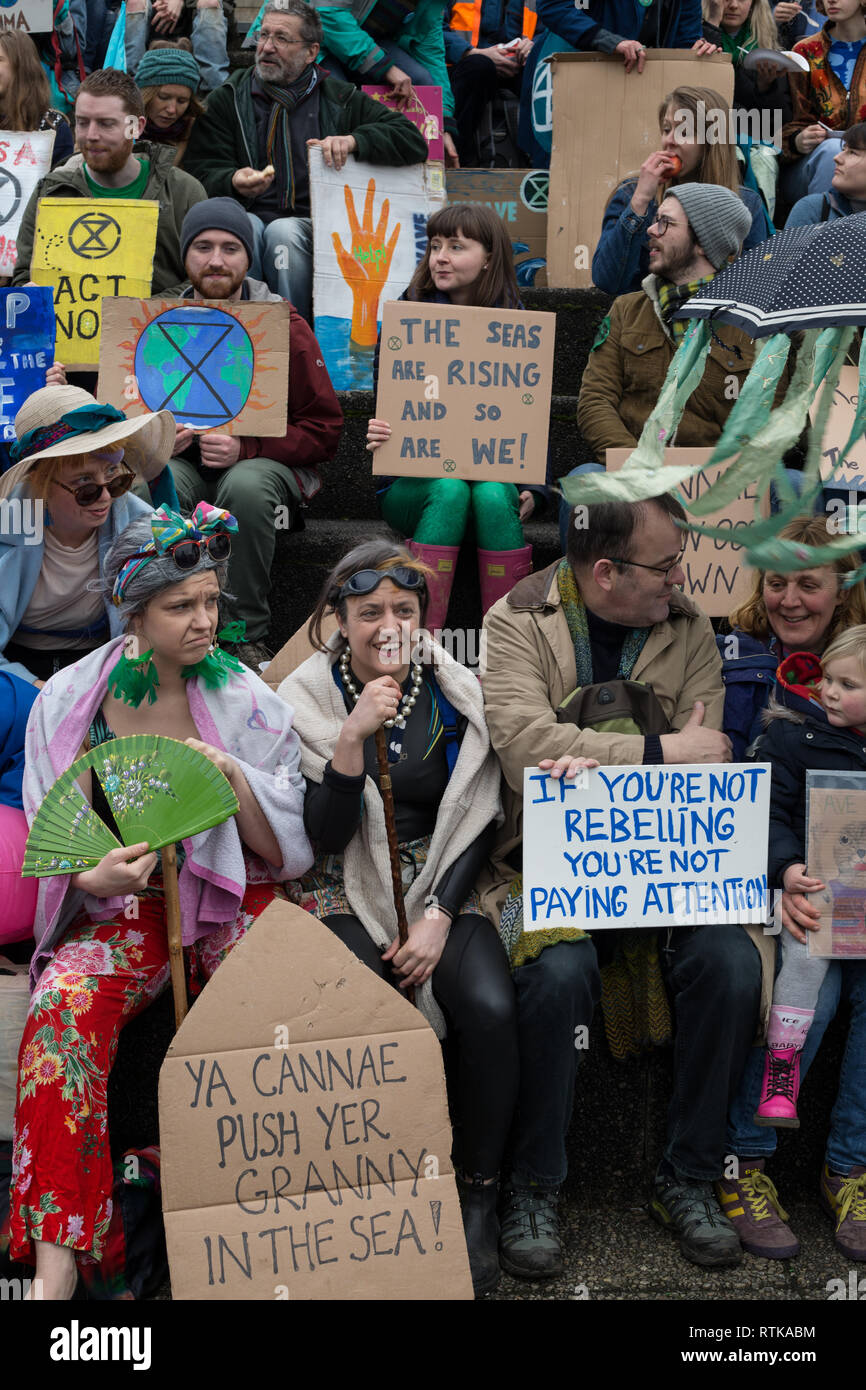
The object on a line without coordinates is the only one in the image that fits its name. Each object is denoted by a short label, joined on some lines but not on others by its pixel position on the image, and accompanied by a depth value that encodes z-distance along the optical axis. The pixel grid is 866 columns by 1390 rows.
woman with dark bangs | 4.18
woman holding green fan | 2.69
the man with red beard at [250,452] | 4.19
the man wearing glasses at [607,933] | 2.96
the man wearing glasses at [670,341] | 4.45
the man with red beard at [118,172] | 4.93
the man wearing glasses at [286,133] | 5.36
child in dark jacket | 3.06
